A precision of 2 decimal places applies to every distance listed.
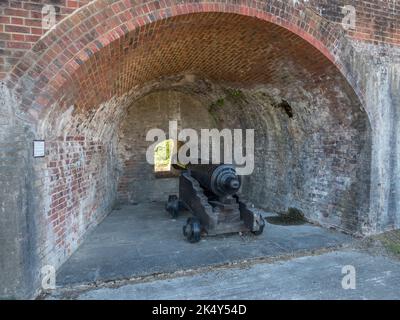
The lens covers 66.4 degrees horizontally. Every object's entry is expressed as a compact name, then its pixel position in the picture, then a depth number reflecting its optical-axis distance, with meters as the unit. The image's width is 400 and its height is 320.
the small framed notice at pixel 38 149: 3.29
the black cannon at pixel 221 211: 5.24
